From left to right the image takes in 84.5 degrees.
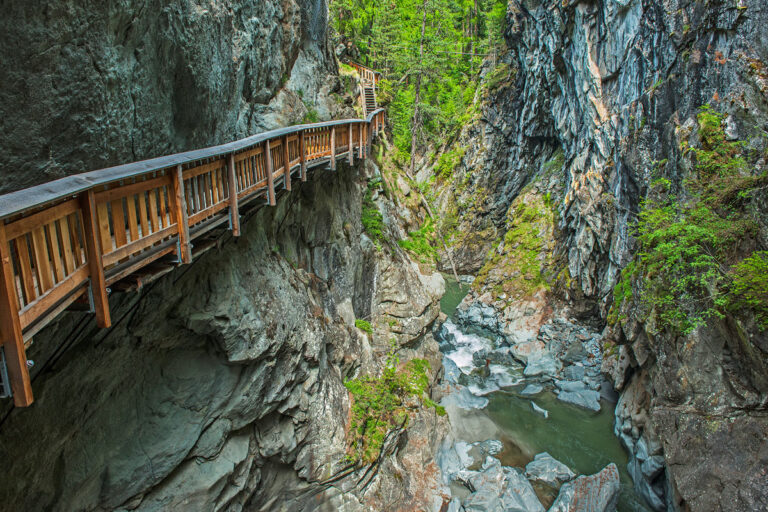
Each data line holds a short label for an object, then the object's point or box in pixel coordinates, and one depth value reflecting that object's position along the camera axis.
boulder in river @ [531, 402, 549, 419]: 16.13
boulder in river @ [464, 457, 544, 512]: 11.48
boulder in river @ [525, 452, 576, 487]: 12.67
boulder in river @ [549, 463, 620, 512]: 11.48
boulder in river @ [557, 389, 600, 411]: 16.28
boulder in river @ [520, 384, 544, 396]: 17.47
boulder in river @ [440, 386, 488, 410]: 16.16
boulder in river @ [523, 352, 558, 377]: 18.91
